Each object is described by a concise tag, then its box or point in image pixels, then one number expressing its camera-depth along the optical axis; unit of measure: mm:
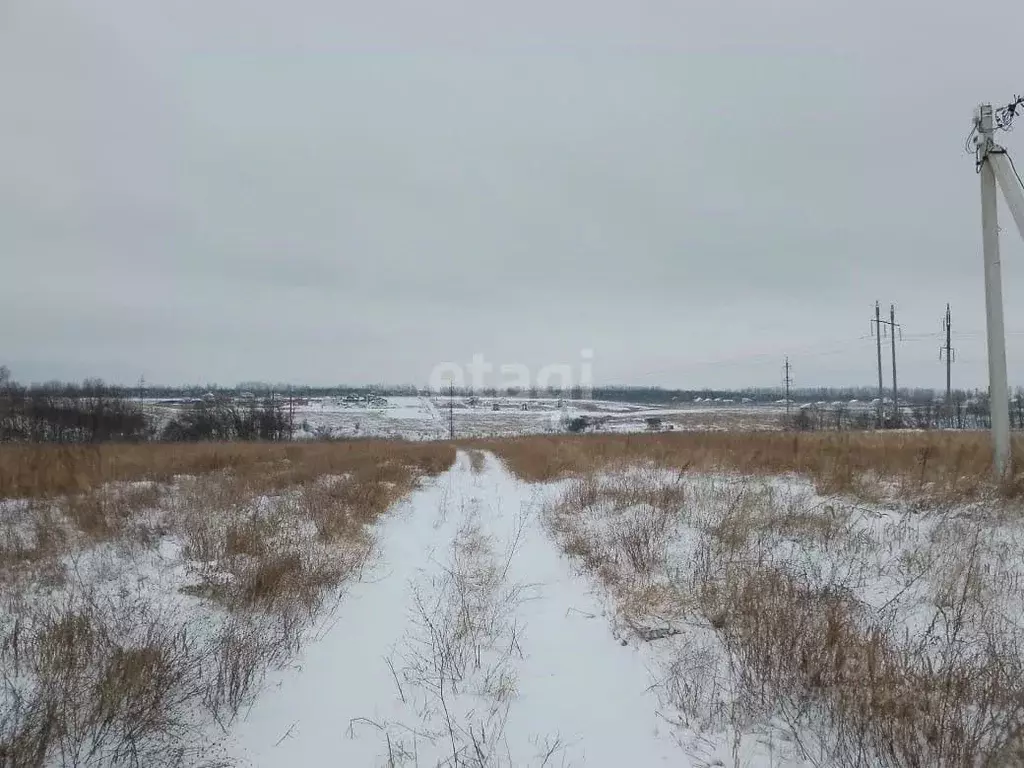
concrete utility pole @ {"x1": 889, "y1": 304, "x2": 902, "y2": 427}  39969
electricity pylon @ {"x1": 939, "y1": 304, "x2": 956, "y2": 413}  41938
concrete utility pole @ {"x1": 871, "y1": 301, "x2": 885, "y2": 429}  43188
